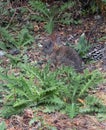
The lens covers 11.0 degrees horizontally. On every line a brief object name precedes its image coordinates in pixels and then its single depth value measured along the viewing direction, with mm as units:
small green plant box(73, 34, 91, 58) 7725
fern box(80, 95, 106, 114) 6099
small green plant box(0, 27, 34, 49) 8149
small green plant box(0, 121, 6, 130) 5710
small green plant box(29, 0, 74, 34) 8685
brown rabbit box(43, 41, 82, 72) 7245
